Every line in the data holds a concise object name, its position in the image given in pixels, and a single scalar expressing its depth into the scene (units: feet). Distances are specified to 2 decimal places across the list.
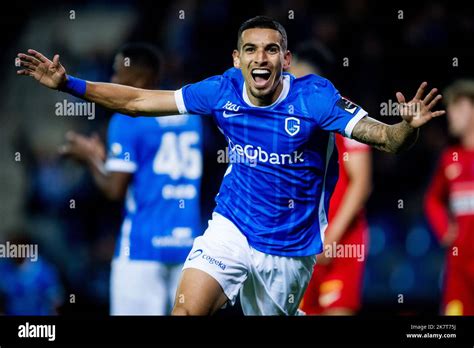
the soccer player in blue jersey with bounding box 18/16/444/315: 18.63
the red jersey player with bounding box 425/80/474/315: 26.48
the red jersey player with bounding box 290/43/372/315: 24.38
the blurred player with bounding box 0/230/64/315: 31.35
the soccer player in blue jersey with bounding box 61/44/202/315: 25.26
